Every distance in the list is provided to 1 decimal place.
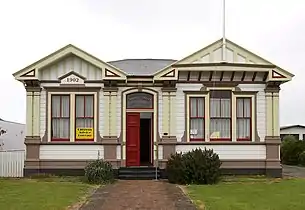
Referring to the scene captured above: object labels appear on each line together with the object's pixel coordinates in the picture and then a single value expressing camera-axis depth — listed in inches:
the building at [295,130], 2377.0
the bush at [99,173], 948.0
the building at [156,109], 1044.5
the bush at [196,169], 932.0
